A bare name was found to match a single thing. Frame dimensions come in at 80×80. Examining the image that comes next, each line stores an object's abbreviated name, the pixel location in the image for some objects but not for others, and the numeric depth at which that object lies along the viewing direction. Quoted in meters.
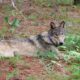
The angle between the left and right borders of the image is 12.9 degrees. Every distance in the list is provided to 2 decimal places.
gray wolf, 8.71
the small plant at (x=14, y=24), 12.10
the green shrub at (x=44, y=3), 18.21
